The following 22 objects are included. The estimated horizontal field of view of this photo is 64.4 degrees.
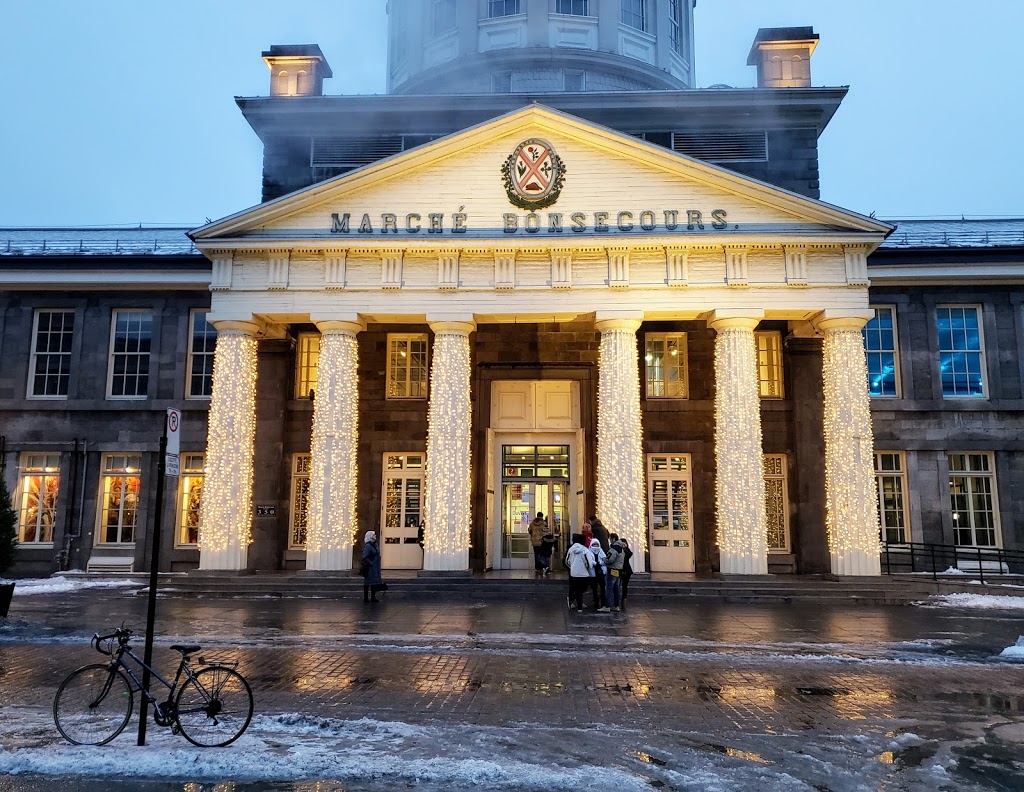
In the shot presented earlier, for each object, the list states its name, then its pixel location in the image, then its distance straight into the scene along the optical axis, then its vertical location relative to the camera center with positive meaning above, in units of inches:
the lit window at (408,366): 1012.5 +177.2
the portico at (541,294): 847.1 +228.5
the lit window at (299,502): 989.8 +8.1
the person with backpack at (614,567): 677.3 -48.5
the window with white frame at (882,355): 1026.1 +191.7
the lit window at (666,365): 1010.7 +177.5
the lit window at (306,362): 1020.5 +183.7
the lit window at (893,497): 999.0 +13.2
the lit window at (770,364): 1014.4 +178.6
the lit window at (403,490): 986.7 +22.6
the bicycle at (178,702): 285.1 -69.2
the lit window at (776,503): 987.3 +6.0
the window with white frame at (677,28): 1492.4 +878.6
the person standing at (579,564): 669.3 -45.7
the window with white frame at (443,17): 1433.3 +863.9
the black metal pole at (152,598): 284.0 -32.7
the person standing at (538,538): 929.5 -33.9
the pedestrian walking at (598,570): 682.8 -51.1
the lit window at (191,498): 1024.2 +13.9
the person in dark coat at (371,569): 733.9 -54.0
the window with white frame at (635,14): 1412.4 +855.7
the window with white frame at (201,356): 1056.2 +198.2
